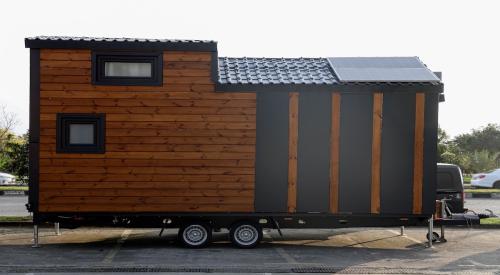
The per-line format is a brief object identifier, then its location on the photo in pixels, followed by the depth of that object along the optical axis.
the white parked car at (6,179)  33.50
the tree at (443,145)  40.66
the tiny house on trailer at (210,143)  12.29
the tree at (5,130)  33.22
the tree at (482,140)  61.72
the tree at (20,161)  19.61
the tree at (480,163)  44.50
